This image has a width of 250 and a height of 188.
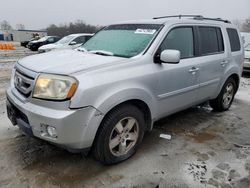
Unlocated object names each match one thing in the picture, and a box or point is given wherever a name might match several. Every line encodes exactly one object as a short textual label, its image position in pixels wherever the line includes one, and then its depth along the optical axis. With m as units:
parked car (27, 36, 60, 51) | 15.49
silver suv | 1.96
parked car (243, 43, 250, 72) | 7.55
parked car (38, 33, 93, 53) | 9.77
